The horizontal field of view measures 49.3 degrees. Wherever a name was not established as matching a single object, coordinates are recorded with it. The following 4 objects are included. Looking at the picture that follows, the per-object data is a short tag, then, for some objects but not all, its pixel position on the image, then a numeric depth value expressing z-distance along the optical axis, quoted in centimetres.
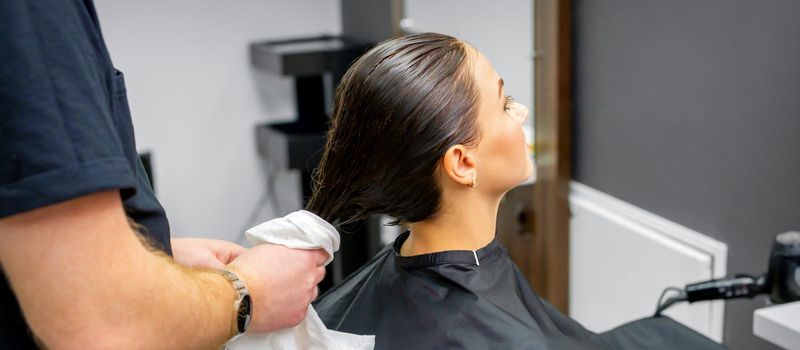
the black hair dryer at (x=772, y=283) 162
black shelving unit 356
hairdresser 85
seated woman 140
